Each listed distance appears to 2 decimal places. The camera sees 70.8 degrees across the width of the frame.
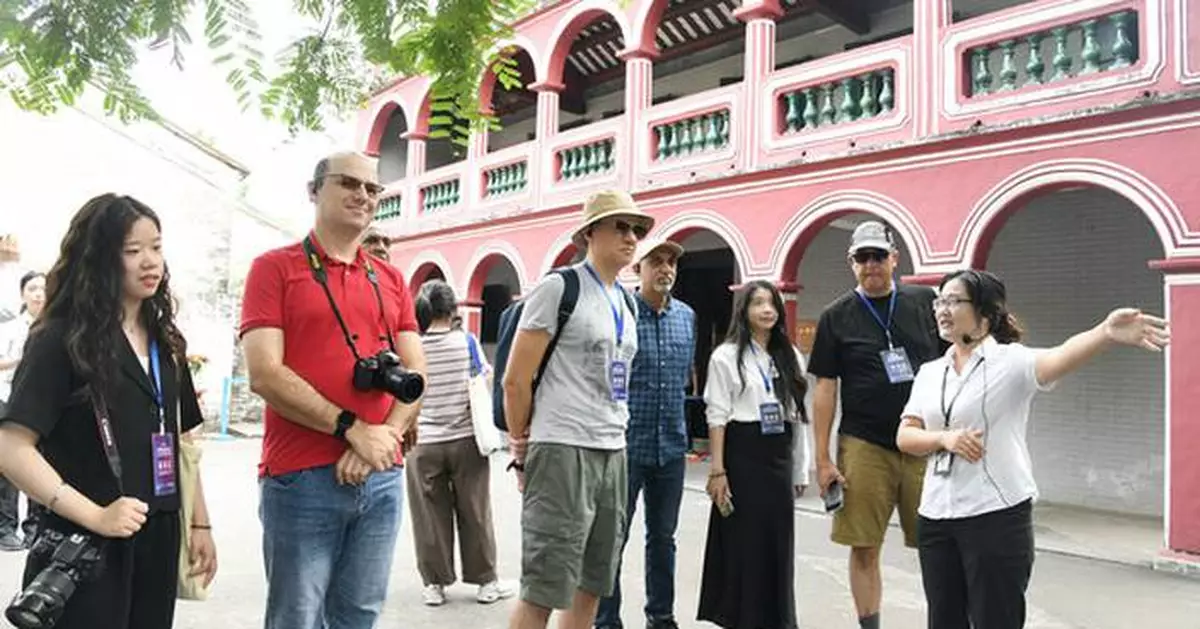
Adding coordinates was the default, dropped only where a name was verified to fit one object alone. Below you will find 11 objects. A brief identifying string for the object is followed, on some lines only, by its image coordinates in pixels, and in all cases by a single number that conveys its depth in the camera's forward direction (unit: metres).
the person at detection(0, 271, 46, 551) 5.04
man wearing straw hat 2.79
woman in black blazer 1.94
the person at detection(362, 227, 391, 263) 4.11
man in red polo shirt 2.22
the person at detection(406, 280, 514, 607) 4.46
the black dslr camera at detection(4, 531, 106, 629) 1.79
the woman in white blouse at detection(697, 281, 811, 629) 3.61
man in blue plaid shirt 3.87
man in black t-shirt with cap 3.54
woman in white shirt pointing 2.62
